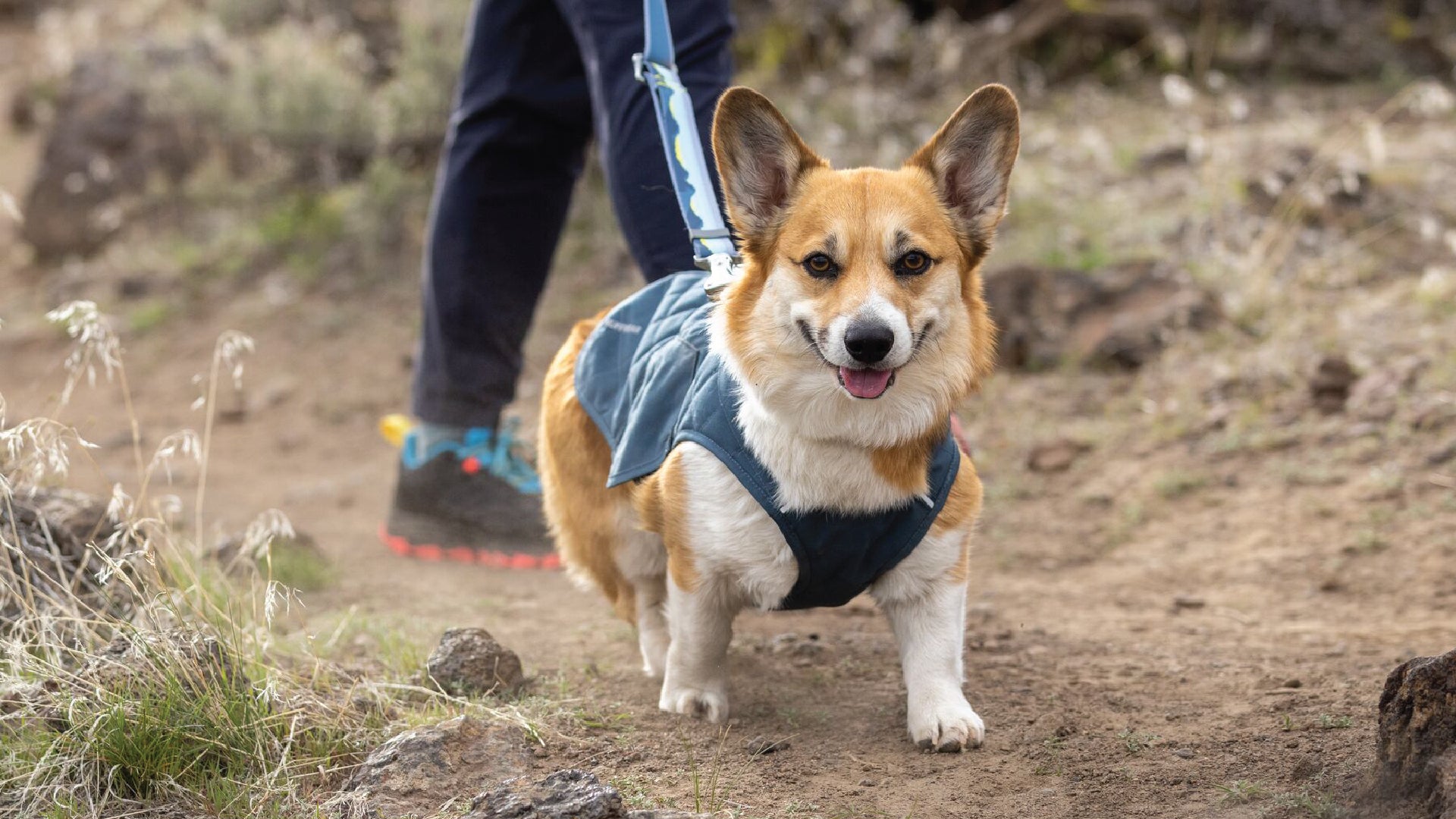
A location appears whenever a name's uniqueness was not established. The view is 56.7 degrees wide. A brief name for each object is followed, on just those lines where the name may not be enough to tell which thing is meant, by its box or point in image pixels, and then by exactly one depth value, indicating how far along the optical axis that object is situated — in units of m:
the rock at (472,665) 2.90
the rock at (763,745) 2.69
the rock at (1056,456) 4.97
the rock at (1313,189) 6.12
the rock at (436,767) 2.34
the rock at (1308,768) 2.35
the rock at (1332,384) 4.82
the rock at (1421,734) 2.03
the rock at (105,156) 9.30
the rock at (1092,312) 5.57
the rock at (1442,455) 4.29
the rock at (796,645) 3.39
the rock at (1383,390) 4.67
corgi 2.64
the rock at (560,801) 2.10
